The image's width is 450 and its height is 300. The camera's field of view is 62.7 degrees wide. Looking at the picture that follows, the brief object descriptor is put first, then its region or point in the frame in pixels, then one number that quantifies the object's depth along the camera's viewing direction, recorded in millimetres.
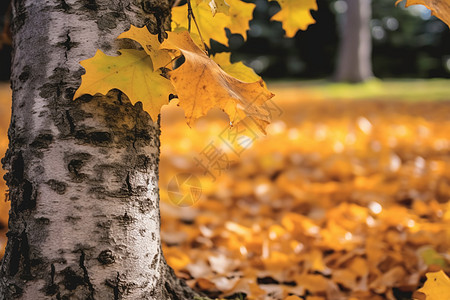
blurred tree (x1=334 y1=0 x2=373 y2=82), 9768
